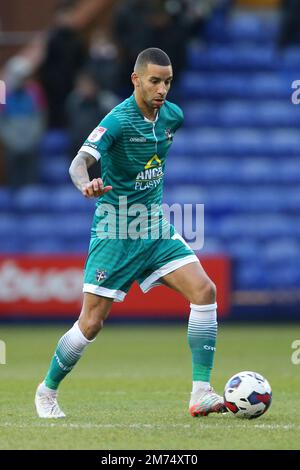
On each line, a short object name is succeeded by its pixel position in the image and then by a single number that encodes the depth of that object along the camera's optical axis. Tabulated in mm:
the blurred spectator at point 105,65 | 18891
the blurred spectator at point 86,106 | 18078
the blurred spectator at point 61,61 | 18688
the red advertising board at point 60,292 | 17141
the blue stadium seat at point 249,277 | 17547
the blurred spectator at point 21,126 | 18266
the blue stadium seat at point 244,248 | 18050
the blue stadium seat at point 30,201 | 18984
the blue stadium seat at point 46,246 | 18094
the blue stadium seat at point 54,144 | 20125
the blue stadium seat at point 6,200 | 19016
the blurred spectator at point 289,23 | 20228
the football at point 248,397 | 7730
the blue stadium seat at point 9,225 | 18438
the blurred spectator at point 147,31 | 18766
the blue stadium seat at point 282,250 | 18172
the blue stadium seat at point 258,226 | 18562
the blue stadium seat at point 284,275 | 17703
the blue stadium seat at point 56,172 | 19734
